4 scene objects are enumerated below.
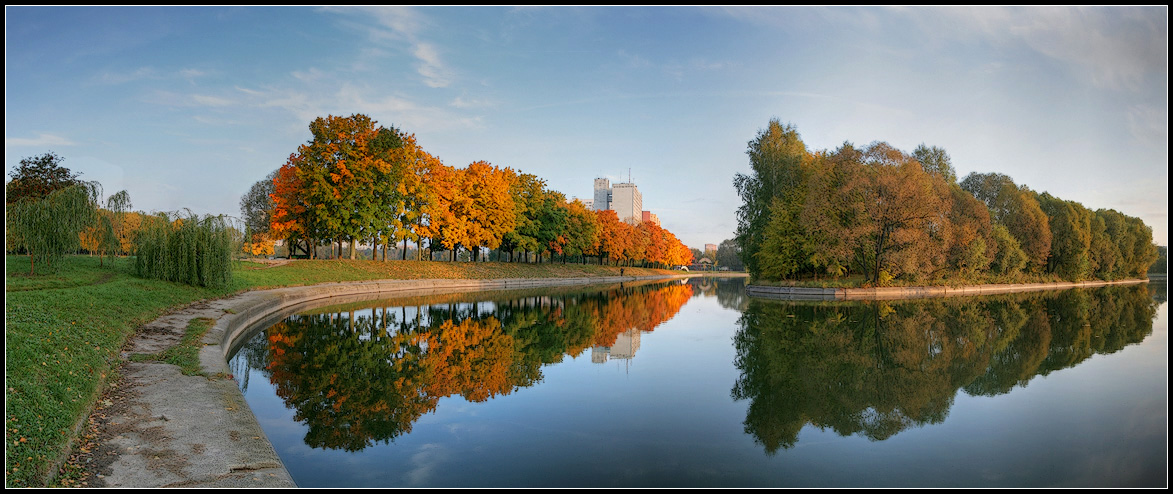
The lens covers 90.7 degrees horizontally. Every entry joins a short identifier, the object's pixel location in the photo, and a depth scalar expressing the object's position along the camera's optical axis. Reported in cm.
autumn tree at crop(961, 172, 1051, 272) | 5144
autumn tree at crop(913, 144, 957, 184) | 4984
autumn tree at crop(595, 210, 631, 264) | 8162
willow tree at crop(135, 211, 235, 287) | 2058
